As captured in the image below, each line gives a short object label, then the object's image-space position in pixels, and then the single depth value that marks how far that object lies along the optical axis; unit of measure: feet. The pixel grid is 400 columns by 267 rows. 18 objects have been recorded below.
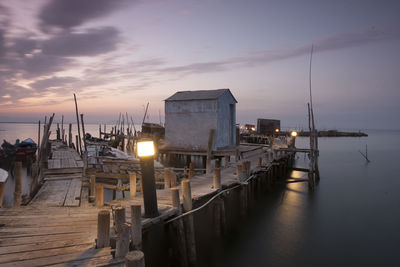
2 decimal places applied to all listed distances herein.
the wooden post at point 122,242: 14.61
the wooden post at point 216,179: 33.46
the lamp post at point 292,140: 90.40
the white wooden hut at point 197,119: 79.97
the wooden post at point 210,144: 65.83
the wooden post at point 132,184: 29.55
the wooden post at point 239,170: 40.29
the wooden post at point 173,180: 36.34
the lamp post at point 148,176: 19.75
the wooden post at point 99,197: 25.25
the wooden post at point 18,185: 26.27
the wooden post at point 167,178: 35.04
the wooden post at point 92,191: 31.65
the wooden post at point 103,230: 15.03
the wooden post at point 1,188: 24.26
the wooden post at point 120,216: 15.74
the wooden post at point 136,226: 16.94
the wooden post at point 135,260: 10.52
